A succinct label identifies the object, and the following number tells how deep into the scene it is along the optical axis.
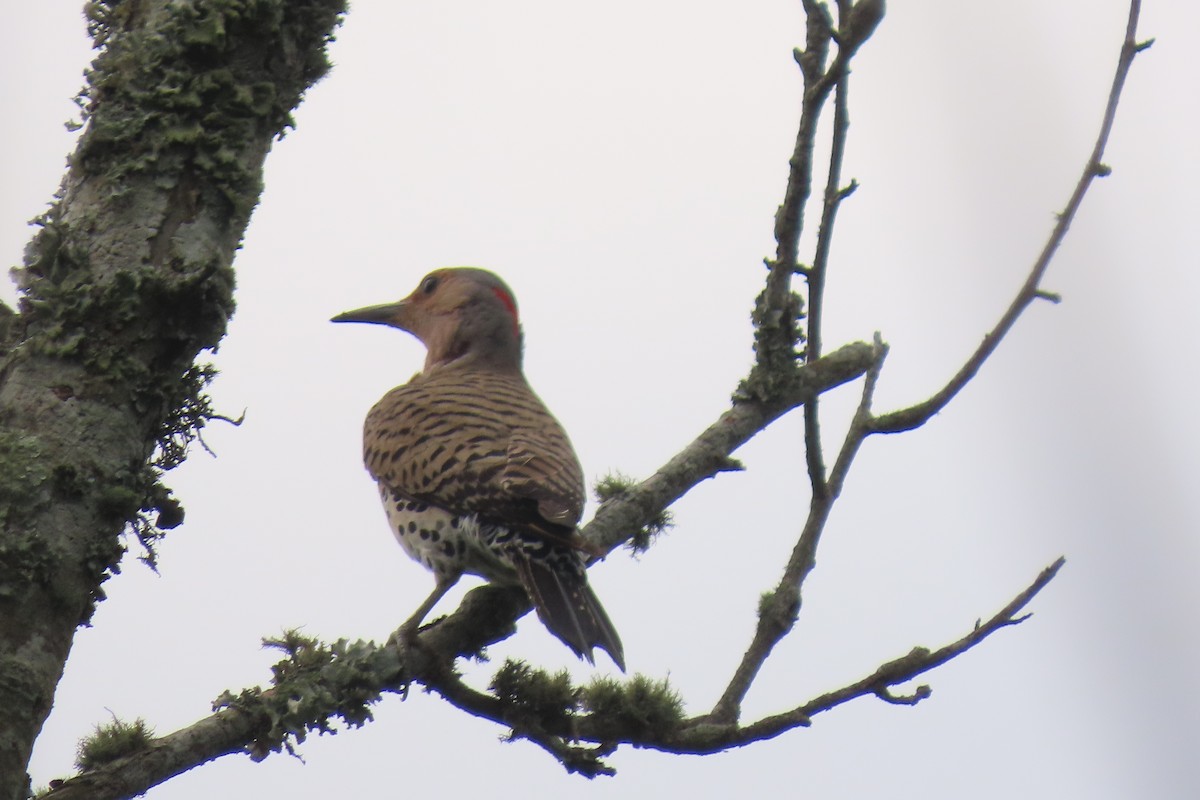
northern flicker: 7.72
